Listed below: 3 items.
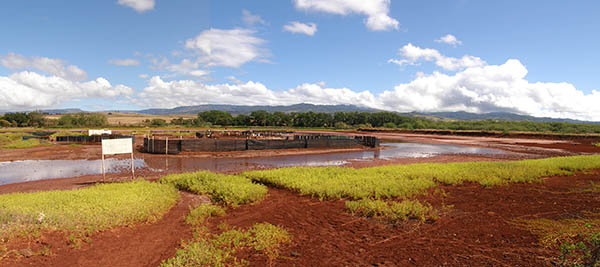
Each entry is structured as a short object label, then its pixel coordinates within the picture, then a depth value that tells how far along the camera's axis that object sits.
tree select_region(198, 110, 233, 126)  143.88
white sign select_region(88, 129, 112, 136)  40.48
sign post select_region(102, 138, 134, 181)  12.55
